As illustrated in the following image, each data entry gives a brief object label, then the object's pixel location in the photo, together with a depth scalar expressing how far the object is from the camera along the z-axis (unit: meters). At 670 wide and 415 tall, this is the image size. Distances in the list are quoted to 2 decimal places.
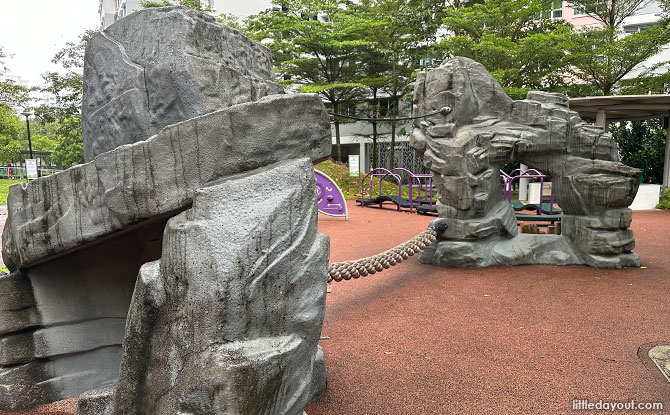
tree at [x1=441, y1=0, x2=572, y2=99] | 11.59
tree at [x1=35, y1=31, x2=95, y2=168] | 14.30
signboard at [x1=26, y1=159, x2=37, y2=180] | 9.00
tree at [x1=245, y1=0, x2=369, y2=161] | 16.25
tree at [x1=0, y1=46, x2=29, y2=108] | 14.70
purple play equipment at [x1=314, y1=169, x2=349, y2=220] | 8.86
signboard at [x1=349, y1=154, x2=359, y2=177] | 12.90
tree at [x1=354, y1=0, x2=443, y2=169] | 15.72
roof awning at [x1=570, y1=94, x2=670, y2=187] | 7.96
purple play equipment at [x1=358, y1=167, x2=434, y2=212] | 10.02
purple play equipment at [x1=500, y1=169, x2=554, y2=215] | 8.23
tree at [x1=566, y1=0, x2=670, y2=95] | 11.29
